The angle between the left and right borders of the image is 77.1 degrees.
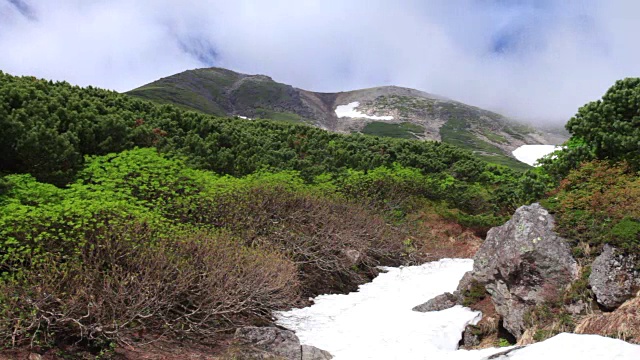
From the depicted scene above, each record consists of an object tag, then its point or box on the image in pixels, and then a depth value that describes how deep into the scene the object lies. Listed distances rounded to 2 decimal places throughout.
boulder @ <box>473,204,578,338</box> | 6.64
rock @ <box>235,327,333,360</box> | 6.38
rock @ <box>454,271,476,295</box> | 8.83
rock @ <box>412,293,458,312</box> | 8.83
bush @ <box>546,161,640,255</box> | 6.29
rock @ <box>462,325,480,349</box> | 7.19
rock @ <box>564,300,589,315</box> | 6.09
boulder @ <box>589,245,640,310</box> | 5.80
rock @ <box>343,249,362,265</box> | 12.36
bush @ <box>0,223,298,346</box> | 5.28
